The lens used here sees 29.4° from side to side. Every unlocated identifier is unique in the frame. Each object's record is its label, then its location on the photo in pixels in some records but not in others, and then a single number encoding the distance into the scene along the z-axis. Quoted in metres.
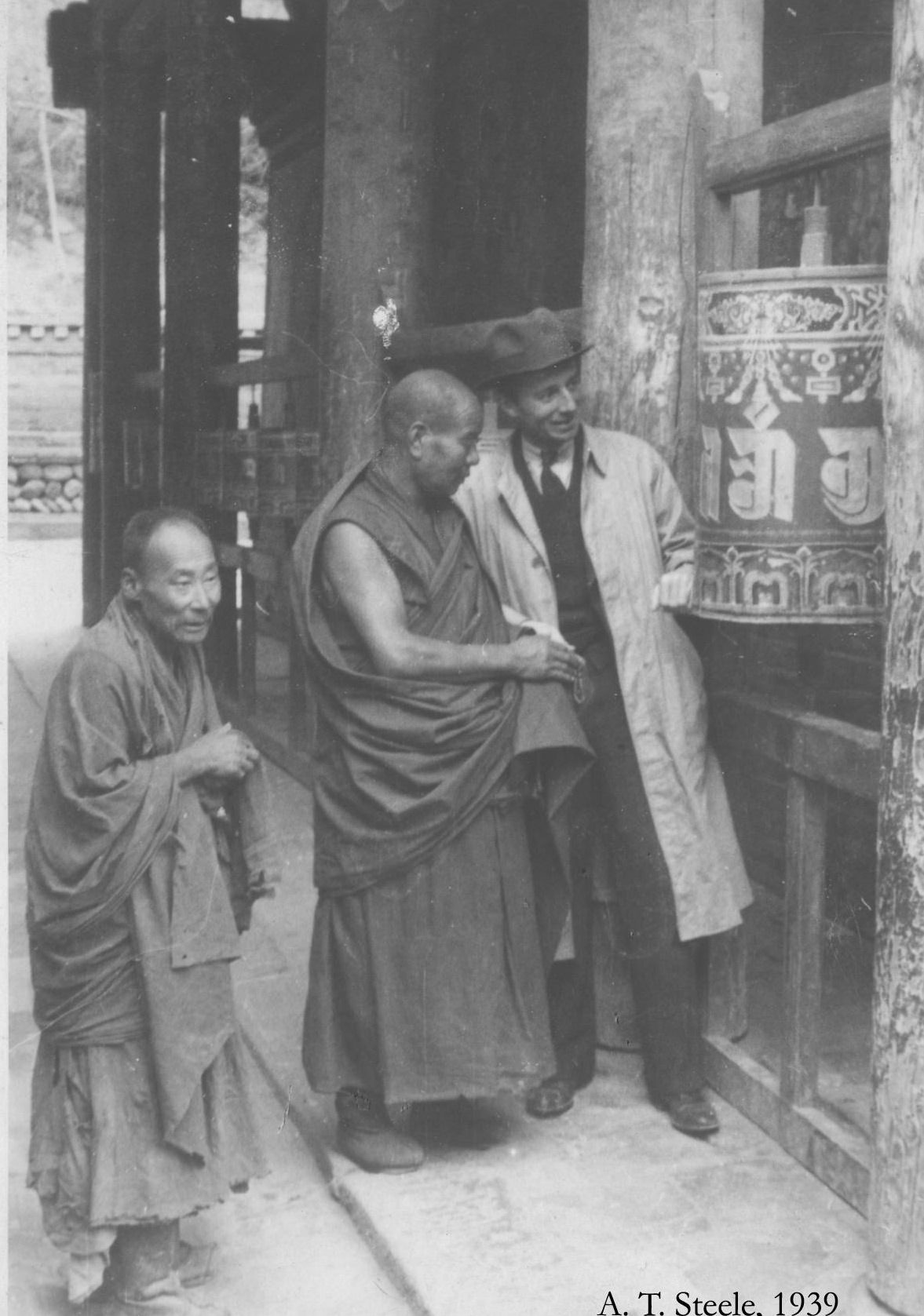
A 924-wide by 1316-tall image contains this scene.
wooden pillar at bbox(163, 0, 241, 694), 8.30
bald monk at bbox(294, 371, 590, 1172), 3.69
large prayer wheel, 3.42
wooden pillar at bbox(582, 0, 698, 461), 4.18
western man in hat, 4.04
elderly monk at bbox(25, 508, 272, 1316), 3.17
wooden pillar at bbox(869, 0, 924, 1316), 2.84
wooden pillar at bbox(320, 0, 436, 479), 5.64
